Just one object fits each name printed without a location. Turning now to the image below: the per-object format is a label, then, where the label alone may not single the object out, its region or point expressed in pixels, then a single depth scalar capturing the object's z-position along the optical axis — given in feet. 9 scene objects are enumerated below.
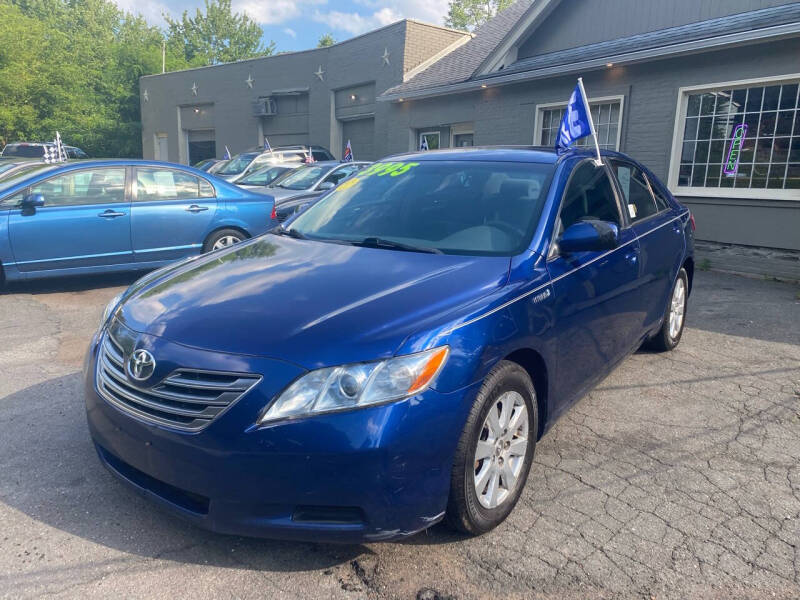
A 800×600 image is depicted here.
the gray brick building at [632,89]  30.50
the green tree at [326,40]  220.51
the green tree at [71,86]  95.71
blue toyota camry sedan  7.79
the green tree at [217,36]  190.29
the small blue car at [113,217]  23.56
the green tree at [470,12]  180.68
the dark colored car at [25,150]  79.25
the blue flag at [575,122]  18.03
